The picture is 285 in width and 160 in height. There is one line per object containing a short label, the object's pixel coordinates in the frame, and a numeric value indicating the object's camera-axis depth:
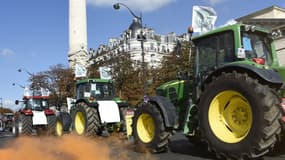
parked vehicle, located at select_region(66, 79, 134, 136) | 14.27
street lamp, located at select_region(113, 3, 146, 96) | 23.82
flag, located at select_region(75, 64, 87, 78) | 26.43
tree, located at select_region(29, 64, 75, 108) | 60.36
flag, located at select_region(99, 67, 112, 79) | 23.66
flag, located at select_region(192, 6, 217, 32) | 9.42
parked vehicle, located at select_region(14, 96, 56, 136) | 20.31
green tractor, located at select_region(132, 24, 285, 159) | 6.52
